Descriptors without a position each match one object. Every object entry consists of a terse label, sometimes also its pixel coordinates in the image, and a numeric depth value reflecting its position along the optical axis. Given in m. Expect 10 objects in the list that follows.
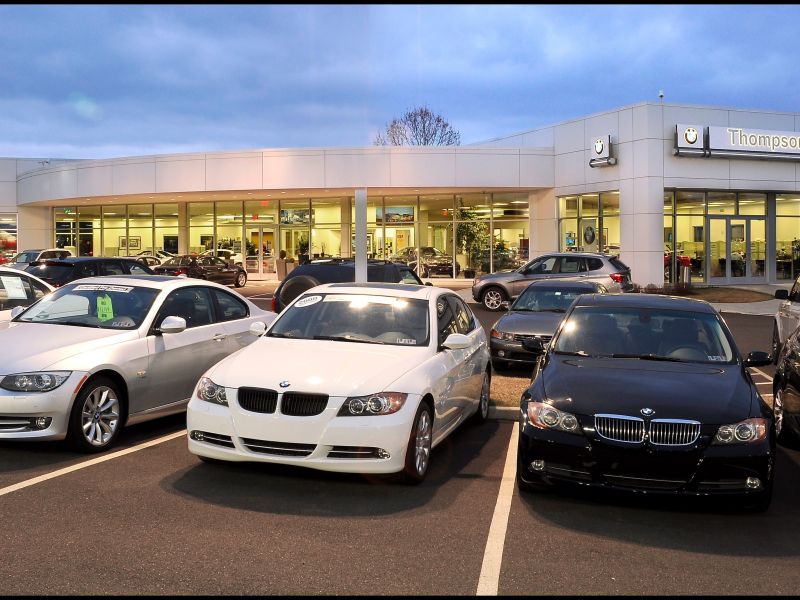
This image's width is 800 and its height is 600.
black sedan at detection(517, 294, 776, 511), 5.27
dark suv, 13.05
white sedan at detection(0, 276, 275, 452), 6.60
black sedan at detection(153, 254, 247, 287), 30.61
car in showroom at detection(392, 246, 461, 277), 35.25
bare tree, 61.56
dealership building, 27.19
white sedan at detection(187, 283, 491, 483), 5.74
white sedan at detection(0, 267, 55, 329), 10.60
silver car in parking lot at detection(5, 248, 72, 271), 27.41
